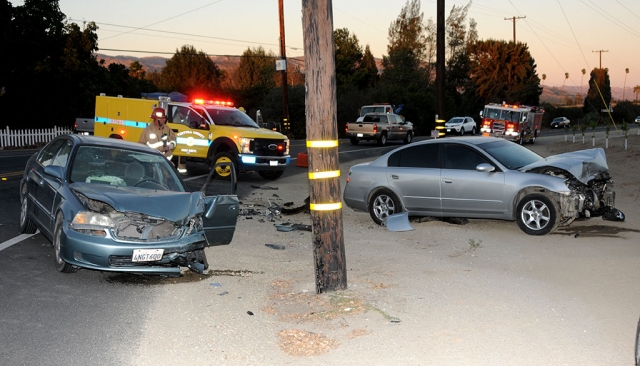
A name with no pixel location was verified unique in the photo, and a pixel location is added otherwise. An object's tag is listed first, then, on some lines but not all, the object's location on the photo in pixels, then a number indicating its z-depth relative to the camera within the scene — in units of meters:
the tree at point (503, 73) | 86.00
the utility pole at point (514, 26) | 87.19
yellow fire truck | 19.69
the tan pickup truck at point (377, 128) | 40.00
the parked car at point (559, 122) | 83.06
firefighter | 13.13
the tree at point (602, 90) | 93.91
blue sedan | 7.85
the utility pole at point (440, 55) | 23.45
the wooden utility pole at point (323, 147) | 7.39
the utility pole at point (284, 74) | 41.41
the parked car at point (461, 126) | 56.88
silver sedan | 11.16
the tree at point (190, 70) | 88.38
